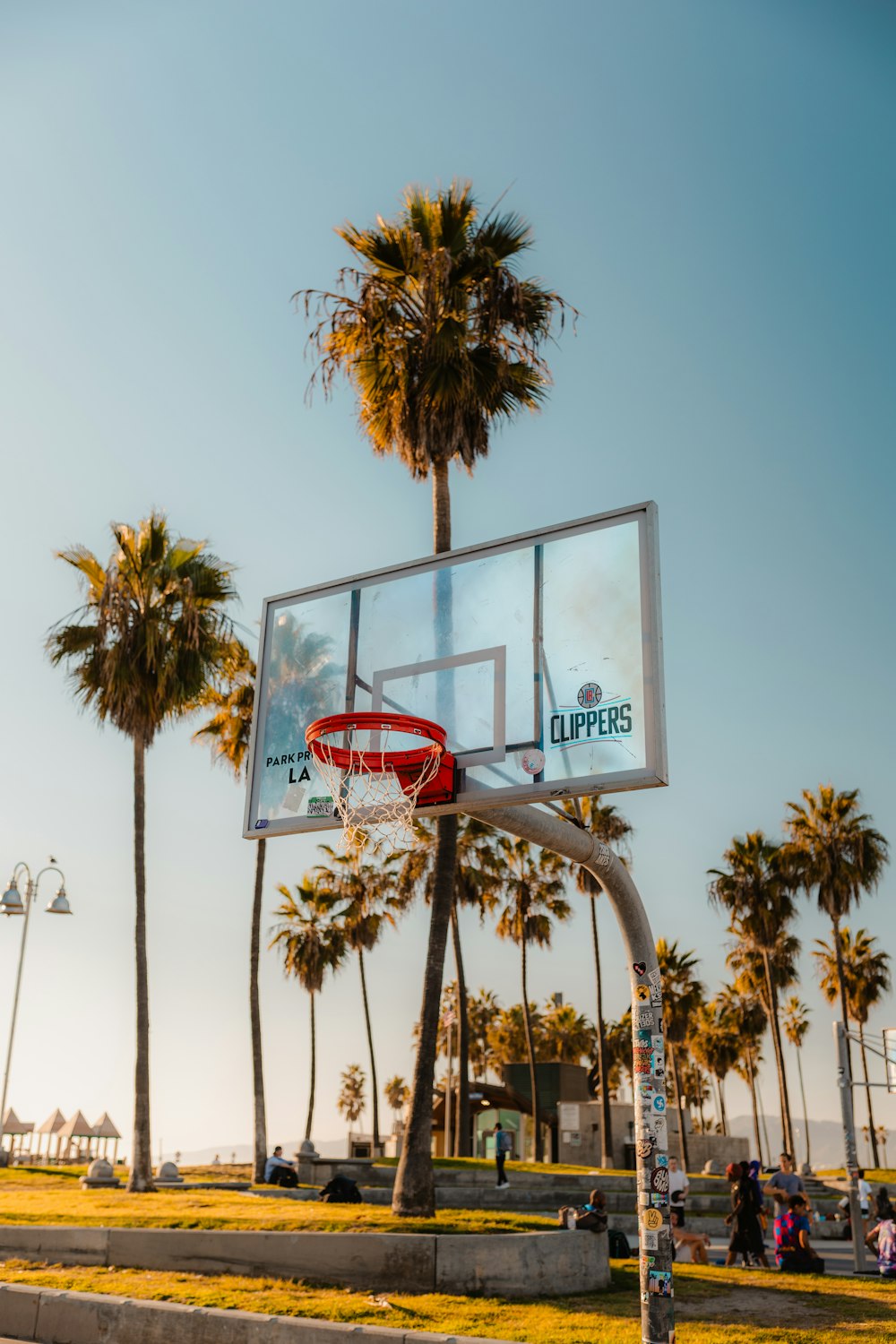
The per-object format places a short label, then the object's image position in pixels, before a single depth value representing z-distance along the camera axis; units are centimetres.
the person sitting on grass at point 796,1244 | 1562
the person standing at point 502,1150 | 2788
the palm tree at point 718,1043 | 6762
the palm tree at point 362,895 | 4541
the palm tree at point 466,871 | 3891
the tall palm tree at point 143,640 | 2411
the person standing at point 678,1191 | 1953
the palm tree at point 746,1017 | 6538
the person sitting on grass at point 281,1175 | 2712
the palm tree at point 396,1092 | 10525
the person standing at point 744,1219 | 1645
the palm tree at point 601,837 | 4162
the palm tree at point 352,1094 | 11931
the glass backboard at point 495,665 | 910
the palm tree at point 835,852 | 4316
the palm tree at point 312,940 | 4534
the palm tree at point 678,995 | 5438
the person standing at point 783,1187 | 1661
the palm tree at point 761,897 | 4531
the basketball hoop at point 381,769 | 964
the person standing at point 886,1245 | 1609
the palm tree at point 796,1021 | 7738
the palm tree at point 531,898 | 4509
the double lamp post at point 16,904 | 2891
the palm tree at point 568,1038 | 7712
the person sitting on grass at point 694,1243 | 1730
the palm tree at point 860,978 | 5772
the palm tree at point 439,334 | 1978
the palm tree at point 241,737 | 3031
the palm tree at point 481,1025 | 8038
